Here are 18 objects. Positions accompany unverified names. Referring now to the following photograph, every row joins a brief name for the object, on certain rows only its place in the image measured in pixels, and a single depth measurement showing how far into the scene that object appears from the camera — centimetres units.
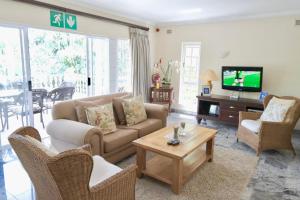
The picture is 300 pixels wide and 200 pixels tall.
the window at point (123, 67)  501
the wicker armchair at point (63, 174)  123
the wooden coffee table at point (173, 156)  229
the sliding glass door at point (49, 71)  322
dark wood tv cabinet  433
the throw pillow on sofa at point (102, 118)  288
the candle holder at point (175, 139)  253
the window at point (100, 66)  452
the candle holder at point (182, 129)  288
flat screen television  447
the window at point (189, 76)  554
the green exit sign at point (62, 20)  347
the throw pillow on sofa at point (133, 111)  339
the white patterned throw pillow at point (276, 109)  333
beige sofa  248
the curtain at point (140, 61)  510
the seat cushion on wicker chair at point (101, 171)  178
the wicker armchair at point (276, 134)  322
